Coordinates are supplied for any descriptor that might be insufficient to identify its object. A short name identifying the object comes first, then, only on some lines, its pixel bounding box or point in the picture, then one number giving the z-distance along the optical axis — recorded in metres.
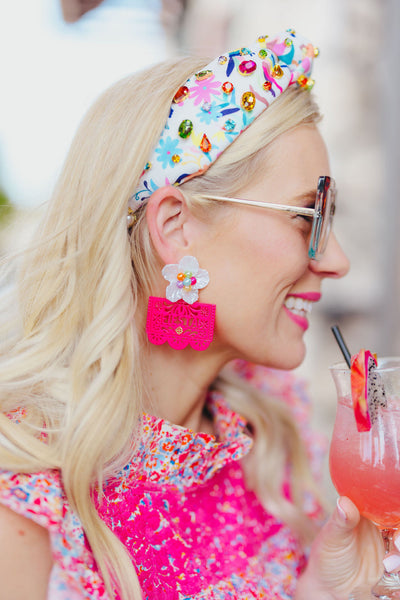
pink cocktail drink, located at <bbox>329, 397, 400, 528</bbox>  0.75
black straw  0.81
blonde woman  0.79
